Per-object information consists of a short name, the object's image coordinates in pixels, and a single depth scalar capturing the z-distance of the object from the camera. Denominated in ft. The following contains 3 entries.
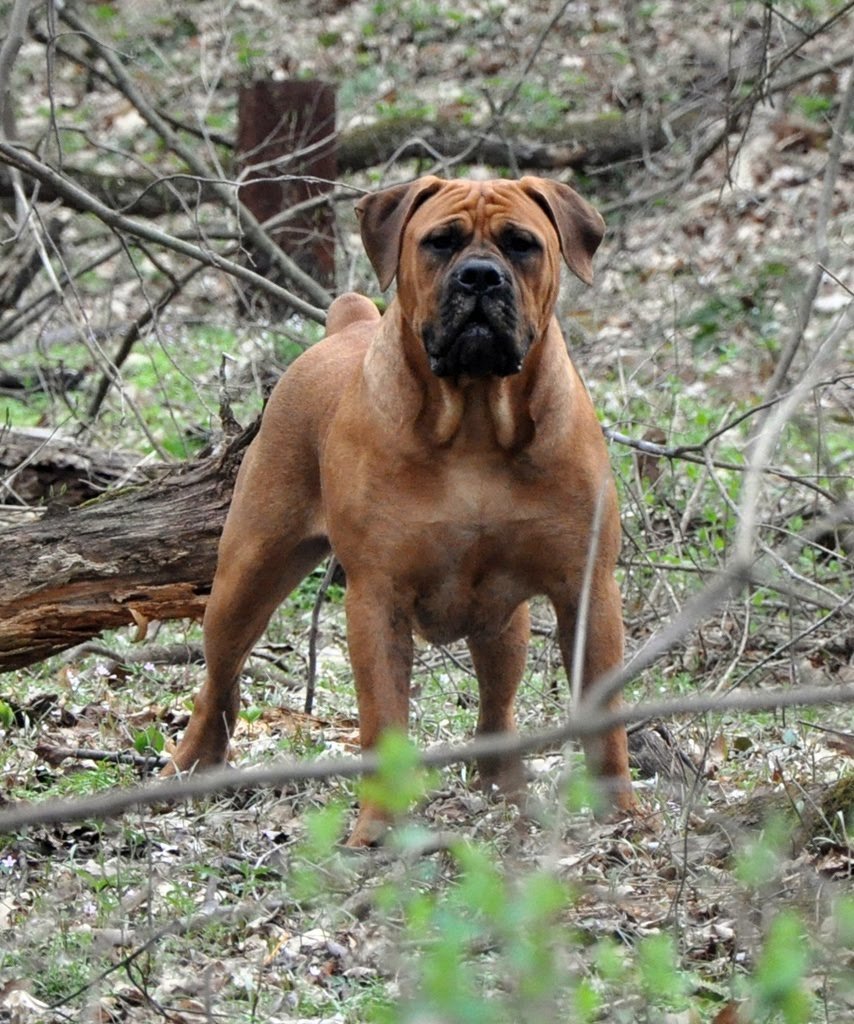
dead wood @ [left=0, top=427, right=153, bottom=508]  51.42
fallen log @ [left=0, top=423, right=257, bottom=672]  39.32
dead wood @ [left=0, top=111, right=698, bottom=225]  74.02
